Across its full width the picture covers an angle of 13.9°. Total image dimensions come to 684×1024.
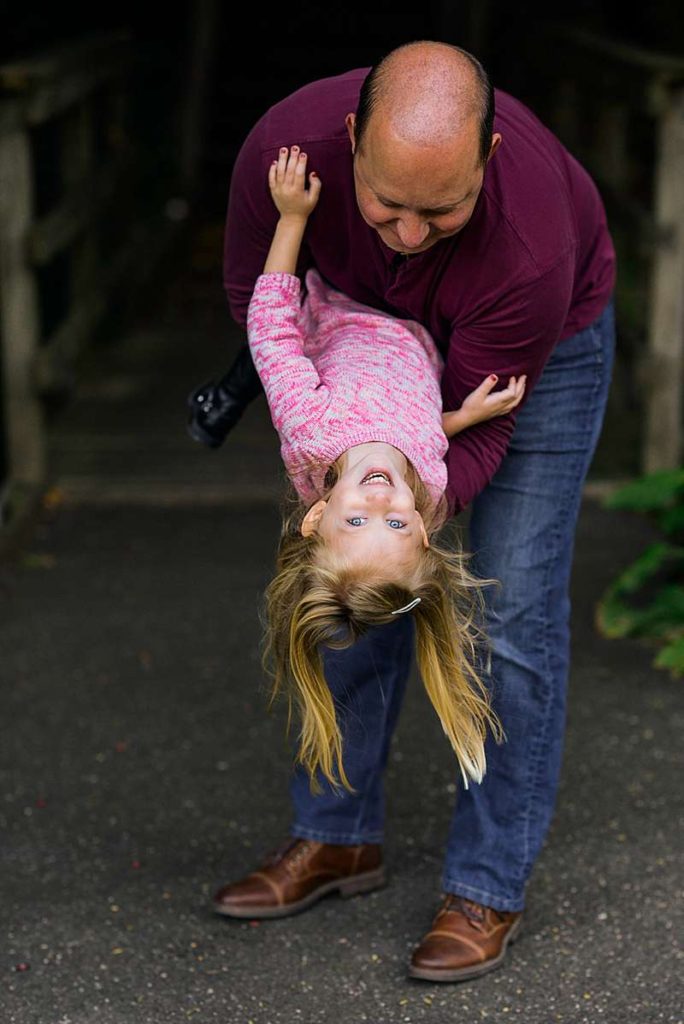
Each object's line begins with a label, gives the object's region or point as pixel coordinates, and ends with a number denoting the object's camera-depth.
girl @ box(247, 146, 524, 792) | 4.57
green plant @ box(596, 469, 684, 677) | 7.85
